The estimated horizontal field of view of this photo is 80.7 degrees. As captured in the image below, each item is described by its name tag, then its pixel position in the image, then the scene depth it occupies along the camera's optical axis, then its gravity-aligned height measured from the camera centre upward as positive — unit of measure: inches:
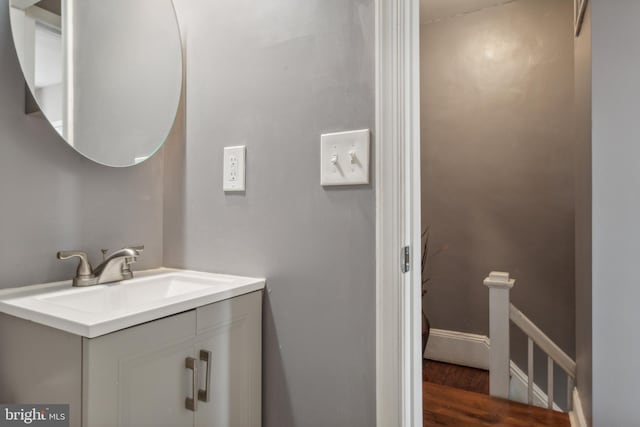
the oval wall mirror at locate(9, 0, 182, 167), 38.3 +16.1
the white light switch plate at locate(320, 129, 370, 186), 36.3 +5.4
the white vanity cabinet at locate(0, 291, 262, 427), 27.0 -13.3
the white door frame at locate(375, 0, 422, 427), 34.9 +0.3
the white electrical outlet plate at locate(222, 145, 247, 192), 44.2 +5.1
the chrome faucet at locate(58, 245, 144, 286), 39.6 -6.1
